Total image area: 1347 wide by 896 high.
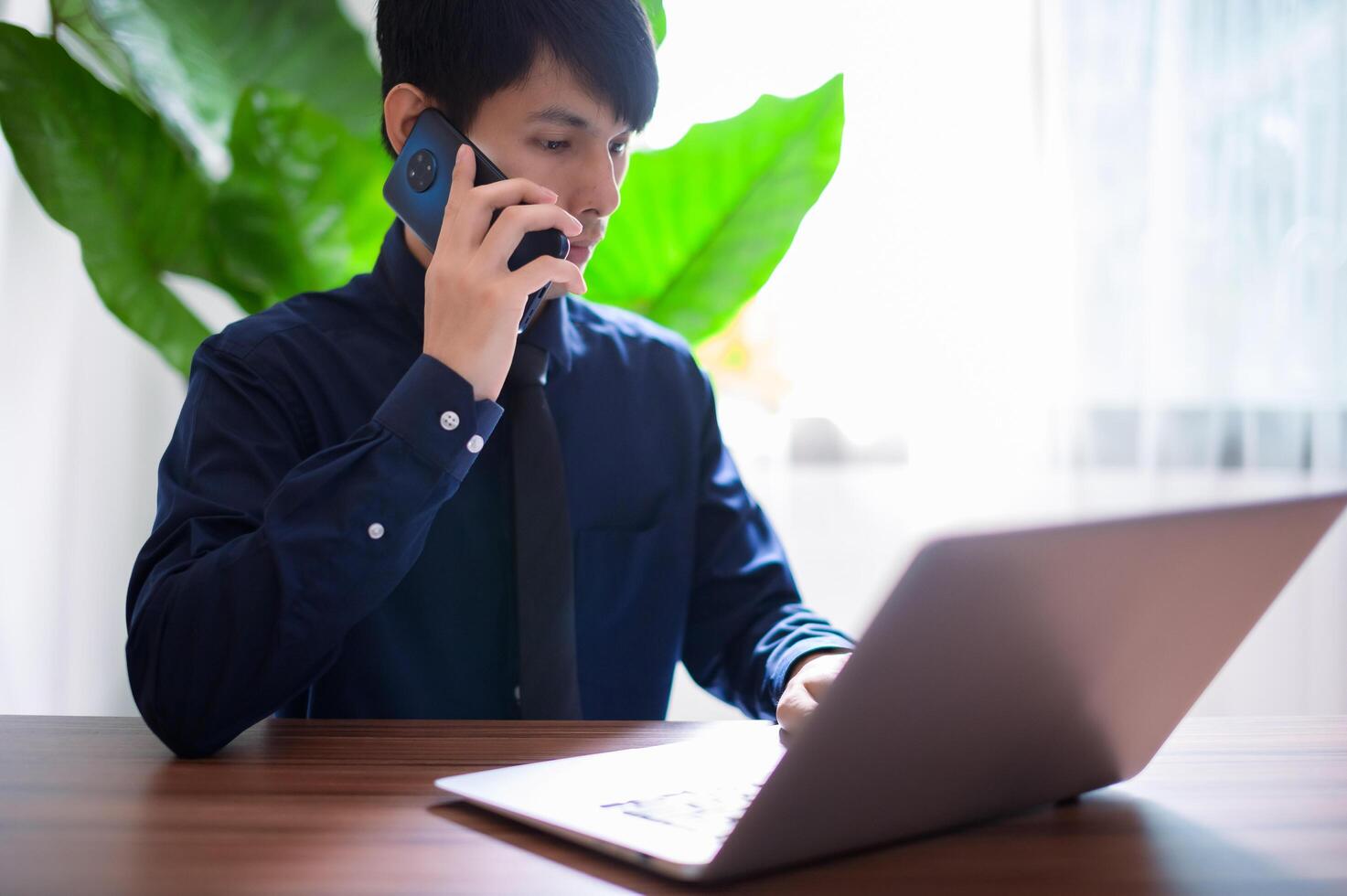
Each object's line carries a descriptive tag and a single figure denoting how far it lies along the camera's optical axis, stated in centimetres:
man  74
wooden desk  45
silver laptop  41
